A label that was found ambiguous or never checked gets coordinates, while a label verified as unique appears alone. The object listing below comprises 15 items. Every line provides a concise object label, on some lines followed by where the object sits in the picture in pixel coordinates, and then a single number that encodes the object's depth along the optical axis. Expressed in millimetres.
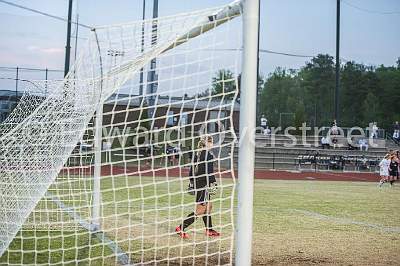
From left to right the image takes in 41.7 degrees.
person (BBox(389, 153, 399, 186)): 23970
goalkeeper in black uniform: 8003
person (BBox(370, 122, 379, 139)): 37844
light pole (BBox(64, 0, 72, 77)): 32219
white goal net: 4594
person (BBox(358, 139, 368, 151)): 36069
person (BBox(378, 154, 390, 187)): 23383
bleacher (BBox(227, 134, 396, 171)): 32938
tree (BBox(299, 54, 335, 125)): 67000
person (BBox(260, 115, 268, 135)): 39588
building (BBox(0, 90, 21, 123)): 28902
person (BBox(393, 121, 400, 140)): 38188
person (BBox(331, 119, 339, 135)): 35719
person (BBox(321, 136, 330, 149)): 36031
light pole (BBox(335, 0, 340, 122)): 38703
